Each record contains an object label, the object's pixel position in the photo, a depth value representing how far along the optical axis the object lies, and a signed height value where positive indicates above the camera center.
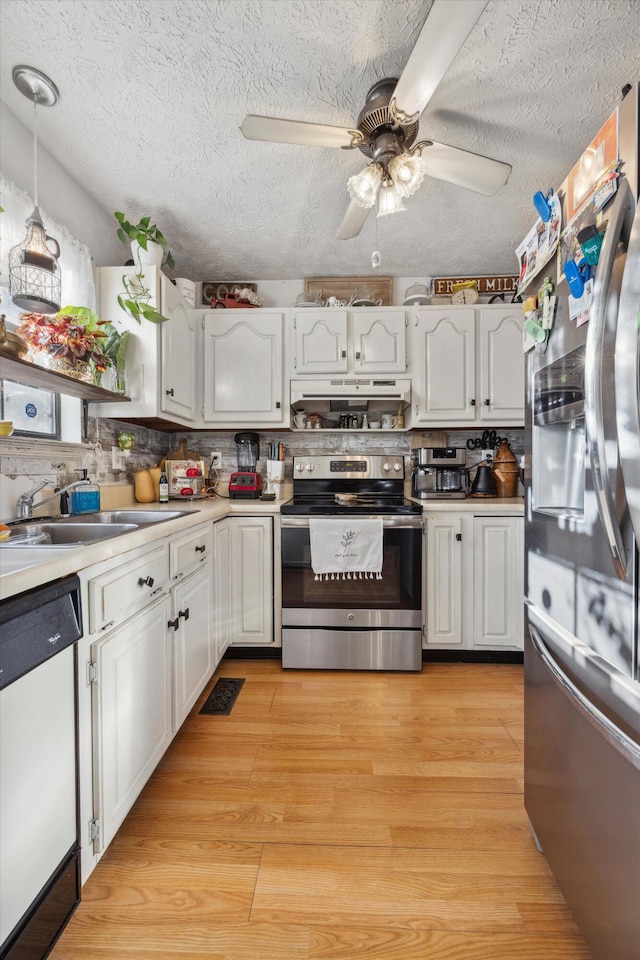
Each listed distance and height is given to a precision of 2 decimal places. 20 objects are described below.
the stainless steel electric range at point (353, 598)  2.29 -0.65
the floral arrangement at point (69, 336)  1.64 +0.57
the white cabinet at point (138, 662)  1.07 -0.58
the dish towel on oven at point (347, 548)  2.27 -0.37
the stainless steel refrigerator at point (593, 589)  0.72 -0.23
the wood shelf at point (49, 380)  1.36 +0.37
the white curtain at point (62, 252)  1.58 +1.00
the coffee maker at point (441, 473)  2.64 +0.04
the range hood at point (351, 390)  2.64 +0.56
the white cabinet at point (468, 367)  2.64 +0.70
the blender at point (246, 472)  2.71 +0.05
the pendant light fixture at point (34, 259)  1.49 +0.79
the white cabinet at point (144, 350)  2.18 +0.67
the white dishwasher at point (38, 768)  0.77 -0.58
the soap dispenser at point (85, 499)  1.87 -0.09
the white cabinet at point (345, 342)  2.69 +0.87
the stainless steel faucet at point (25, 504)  1.55 -0.09
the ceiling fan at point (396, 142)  1.25 +1.16
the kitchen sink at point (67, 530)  1.43 -0.18
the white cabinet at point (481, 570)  2.37 -0.51
